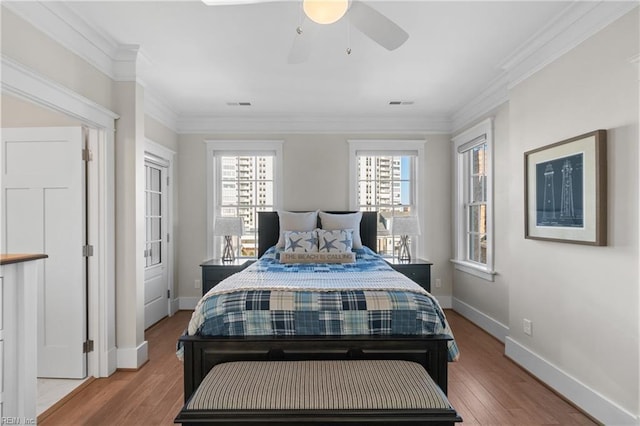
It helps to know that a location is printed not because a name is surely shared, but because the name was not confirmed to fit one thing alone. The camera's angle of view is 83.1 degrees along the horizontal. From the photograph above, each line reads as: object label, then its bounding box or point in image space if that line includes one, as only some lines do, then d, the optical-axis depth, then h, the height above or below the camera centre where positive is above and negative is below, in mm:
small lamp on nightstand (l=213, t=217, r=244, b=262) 4539 -165
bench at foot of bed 1616 -854
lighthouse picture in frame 2203 +150
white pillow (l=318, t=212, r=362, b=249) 4410 -107
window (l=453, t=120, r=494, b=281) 3936 +140
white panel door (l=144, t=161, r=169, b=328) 4188 -377
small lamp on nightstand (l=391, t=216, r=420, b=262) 4570 -165
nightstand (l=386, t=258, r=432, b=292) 4355 -713
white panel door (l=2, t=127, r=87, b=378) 2834 -96
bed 2150 -701
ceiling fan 1527 +926
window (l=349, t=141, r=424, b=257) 5047 +325
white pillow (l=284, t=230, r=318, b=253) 3996 -319
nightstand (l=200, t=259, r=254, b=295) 4262 -687
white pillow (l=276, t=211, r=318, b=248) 4398 -103
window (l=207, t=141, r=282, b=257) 4973 +345
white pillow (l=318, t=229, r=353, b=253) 3980 -310
